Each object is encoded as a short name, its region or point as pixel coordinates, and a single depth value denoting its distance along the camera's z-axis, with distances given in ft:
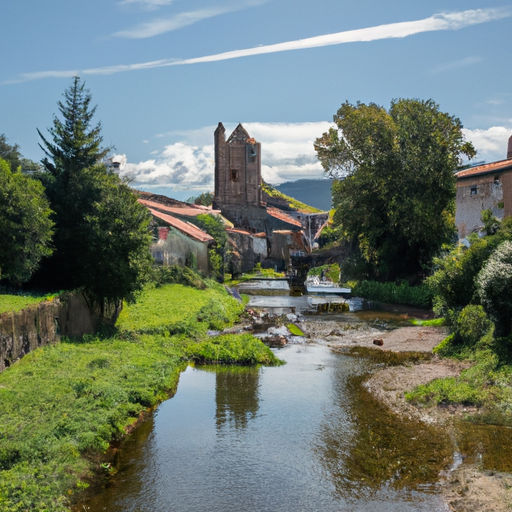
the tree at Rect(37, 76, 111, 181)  95.81
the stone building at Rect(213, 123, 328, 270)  279.08
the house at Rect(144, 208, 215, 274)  146.41
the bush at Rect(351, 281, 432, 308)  130.32
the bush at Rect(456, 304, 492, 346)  78.12
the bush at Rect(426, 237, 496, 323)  84.64
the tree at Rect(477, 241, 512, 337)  67.92
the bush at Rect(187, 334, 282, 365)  80.77
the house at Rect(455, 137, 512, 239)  120.26
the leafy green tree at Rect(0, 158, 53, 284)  75.72
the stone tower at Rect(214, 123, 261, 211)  285.02
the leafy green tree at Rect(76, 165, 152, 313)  84.12
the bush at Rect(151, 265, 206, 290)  131.65
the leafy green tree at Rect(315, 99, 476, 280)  136.56
